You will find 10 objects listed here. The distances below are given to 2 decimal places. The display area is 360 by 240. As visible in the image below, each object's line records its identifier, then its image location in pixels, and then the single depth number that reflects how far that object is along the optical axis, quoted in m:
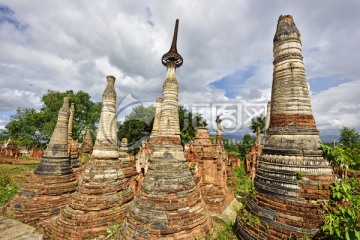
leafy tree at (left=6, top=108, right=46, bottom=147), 39.59
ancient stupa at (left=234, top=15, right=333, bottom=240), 3.97
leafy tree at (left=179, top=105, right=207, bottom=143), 42.27
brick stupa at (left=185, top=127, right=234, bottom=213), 12.30
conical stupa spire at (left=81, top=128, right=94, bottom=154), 18.13
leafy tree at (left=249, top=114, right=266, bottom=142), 42.72
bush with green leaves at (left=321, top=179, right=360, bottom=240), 3.21
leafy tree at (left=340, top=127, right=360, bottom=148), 41.84
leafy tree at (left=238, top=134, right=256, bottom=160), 49.03
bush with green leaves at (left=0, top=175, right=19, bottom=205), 13.54
